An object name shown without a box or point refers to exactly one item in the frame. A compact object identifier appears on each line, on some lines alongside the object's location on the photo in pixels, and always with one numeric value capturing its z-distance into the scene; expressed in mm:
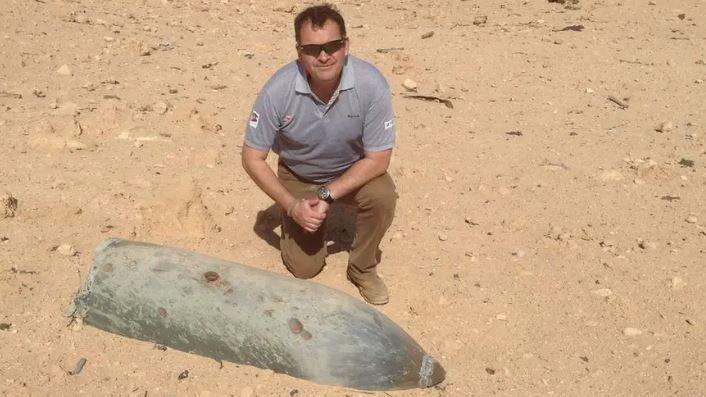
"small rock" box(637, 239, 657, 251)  3908
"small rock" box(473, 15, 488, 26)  7827
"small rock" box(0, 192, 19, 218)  3764
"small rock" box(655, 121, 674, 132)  5316
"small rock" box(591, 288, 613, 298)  3512
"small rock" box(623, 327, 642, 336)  3252
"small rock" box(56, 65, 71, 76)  5742
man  3018
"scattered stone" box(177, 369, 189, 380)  2844
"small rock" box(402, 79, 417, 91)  5953
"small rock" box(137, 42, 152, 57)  6281
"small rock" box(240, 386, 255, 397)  2771
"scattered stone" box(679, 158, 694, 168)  4793
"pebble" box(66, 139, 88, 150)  4598
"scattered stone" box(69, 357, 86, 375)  2861
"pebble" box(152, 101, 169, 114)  5188
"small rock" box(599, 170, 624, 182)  4629
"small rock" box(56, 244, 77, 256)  3531
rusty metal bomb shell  2768
